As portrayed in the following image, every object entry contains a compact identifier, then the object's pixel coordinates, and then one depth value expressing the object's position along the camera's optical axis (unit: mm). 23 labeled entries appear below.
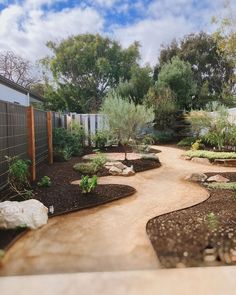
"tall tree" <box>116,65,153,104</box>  14116
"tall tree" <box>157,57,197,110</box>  13804
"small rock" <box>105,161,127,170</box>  5929
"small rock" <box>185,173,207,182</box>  5172
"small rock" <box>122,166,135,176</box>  5657
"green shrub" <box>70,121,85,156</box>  8121
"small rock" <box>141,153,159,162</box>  7004
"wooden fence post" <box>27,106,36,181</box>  4805
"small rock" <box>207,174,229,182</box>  5064
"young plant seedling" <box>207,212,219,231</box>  2807
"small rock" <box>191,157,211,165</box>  7358
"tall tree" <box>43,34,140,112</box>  18645
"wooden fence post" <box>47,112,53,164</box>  6623
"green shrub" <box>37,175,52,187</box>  4288
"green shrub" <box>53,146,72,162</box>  6860
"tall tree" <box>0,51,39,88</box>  19090
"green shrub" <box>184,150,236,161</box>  7292
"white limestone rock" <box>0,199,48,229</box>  2858
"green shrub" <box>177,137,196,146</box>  11015
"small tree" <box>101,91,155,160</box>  6623
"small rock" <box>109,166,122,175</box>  5670
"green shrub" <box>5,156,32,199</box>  3709
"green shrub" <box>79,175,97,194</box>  3877
